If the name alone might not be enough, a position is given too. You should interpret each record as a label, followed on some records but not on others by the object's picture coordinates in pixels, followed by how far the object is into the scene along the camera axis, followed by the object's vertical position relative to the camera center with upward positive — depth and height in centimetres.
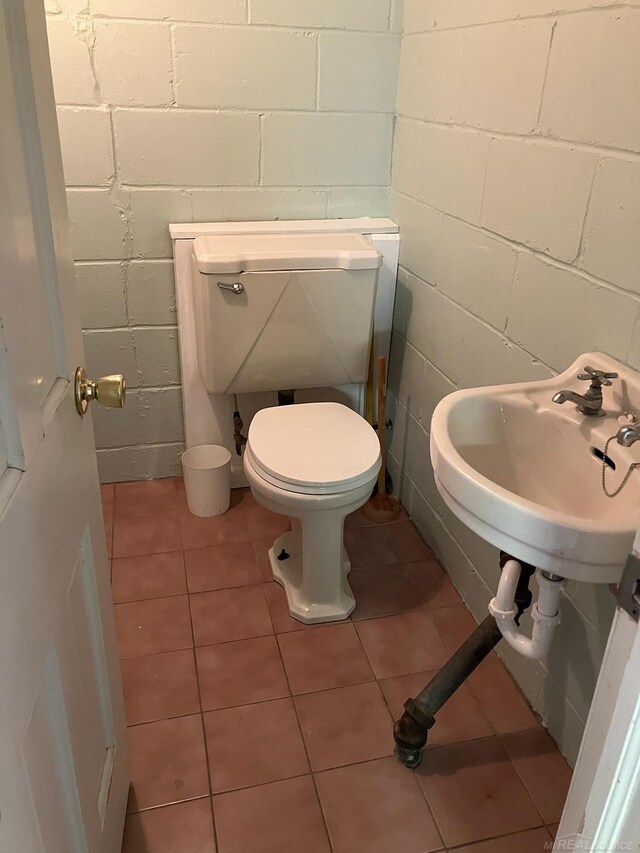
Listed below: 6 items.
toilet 174 -78
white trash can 228 -119
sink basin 93 -55
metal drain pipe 144 -117
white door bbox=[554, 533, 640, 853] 61 -55
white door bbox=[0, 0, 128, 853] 65 -43
